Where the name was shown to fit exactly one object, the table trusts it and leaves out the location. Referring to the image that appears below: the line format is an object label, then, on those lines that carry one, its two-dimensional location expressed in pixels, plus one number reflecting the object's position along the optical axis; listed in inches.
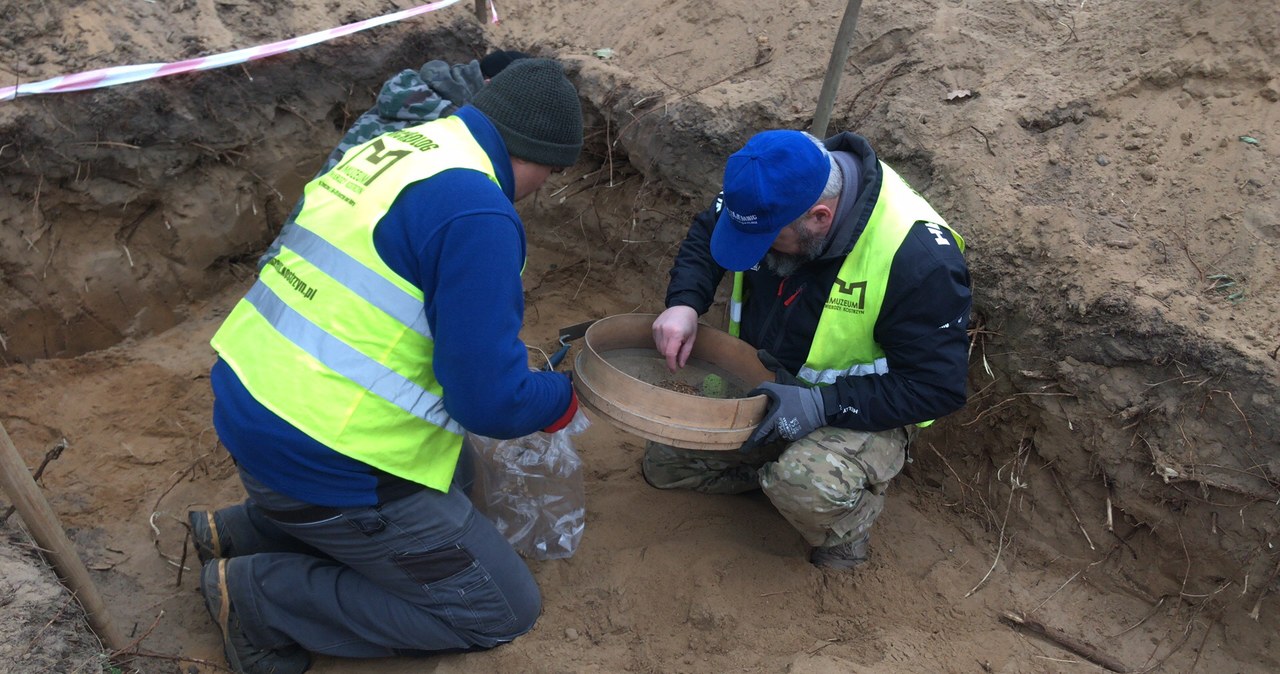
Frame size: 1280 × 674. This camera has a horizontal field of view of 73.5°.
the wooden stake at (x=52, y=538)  85.8
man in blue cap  103.7
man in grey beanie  86.4
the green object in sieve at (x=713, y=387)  121.3
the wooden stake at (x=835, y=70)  128.2
